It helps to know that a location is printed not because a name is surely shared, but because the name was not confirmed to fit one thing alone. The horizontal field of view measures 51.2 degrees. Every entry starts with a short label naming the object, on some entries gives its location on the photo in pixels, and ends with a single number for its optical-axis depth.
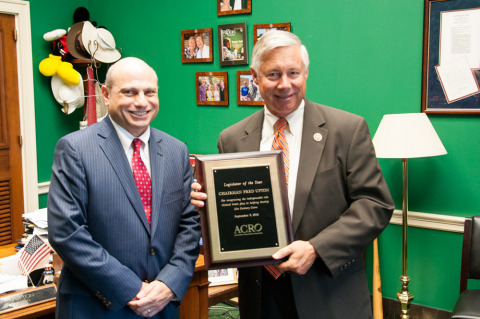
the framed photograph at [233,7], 3.93
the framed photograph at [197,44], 4.23
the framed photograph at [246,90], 3.99
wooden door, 4.49
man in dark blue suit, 1.63
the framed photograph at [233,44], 3.98
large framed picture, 3.03
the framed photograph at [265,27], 3.75
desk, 2.25
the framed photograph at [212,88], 4.18
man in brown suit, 1.59
